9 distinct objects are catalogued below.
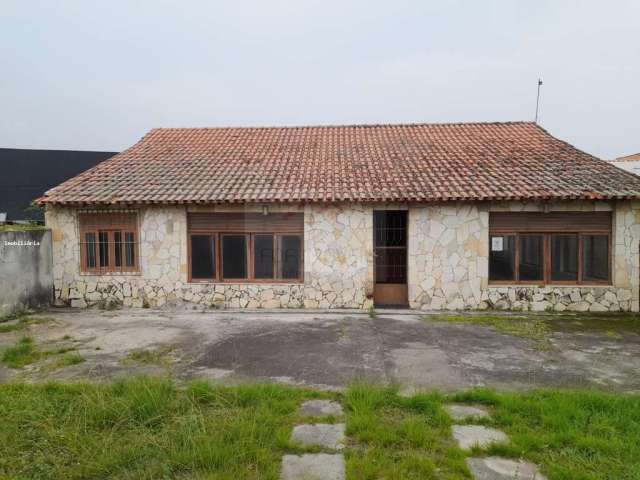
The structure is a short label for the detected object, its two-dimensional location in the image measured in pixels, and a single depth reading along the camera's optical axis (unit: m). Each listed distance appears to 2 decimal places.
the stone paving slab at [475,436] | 4.35
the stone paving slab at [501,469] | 3.82
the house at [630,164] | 16.97
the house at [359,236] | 10.84
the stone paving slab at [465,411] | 4.96
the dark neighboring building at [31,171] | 19.03
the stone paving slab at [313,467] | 3.85
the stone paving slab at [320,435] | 4.39
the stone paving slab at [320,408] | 5.04
